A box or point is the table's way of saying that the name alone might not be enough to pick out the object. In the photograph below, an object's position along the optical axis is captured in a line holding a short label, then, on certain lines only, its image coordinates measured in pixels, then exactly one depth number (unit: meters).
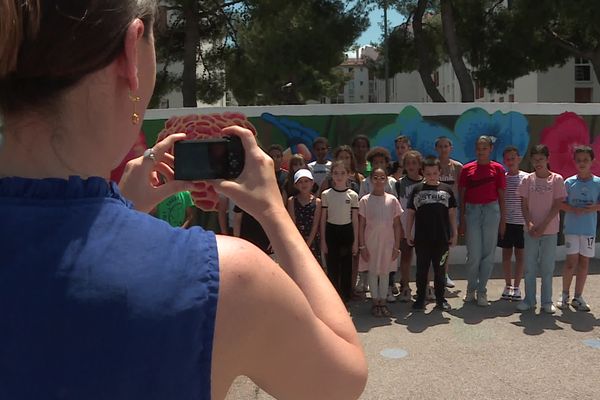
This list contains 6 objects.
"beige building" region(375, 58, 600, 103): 35.28
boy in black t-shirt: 6.50
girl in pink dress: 6.54
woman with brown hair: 0.76
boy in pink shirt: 6.44
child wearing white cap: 6.67
